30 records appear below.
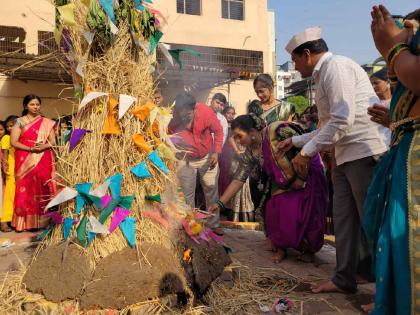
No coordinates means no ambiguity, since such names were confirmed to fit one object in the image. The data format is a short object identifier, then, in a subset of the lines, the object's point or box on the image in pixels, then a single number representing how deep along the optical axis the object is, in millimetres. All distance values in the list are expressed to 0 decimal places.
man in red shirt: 4754
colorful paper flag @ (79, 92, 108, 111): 2491
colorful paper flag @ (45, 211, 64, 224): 2619
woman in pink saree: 5262
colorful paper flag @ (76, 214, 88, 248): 2486
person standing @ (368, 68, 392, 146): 4320
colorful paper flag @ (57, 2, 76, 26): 2486
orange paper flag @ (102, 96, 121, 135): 2559
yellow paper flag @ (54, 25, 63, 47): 2682
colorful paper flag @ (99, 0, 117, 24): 2527
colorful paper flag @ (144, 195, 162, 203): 2643
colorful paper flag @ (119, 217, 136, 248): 2520
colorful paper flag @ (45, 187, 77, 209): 2490
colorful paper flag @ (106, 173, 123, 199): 2496
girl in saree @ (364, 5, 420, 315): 1448
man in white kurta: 2768
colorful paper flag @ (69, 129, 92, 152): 2551
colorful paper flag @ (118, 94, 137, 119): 2521
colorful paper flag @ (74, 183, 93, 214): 2488
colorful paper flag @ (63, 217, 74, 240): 2541
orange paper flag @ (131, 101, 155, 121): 2632
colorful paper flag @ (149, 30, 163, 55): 2834
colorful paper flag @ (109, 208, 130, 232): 2512
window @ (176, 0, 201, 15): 15505
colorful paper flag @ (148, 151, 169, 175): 2639
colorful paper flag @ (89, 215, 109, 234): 2461
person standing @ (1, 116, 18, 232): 5832
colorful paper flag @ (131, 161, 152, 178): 2561
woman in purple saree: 3762
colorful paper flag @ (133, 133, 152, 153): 2598
